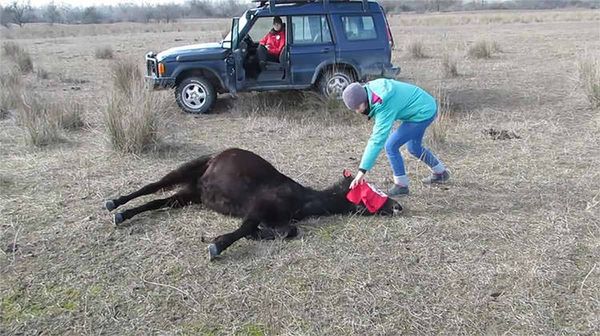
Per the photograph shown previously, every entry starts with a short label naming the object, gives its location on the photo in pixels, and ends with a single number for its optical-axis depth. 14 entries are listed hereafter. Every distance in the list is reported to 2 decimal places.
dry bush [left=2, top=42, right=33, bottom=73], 15.07
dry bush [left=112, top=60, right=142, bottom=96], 9.95
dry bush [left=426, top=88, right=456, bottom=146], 7.00
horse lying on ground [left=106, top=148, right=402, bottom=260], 4.40
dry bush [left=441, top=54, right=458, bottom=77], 13.45
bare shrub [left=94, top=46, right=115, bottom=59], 19.33
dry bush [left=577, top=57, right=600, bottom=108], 8.72
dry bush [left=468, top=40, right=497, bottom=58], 17.06
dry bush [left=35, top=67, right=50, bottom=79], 13.80
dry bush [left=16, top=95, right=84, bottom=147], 7.11
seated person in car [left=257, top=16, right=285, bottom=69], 9.36
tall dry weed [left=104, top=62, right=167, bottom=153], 6.48
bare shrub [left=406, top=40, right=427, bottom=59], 17.73
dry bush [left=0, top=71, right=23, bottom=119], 9.07
